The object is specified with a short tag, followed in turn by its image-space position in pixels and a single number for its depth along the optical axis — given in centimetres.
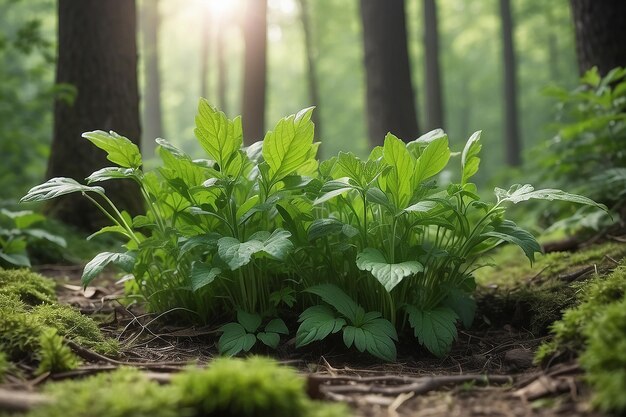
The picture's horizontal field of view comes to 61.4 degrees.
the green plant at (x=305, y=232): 231
